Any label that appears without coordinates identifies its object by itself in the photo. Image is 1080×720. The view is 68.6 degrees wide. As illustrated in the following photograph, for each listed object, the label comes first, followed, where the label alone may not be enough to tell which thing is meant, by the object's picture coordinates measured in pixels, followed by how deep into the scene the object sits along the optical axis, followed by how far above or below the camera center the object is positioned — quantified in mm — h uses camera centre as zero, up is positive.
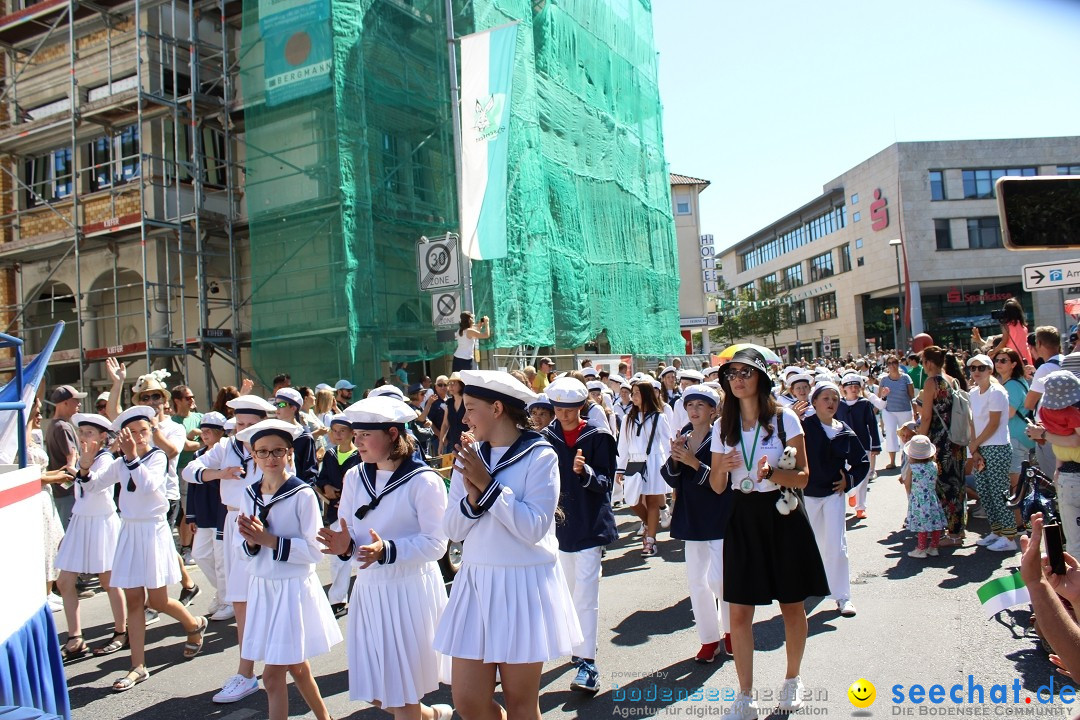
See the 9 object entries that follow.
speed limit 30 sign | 14125 +2471
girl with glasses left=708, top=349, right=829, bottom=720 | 4215 -841
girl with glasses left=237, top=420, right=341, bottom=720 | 4066 -881
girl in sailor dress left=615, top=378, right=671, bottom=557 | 8727 -783
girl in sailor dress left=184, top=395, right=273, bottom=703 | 5043 -513
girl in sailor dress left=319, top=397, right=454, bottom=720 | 3723 -781
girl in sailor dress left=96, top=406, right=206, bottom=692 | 5508 -829
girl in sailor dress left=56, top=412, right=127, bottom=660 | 5895 -820
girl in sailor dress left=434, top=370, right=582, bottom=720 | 3383 -741
